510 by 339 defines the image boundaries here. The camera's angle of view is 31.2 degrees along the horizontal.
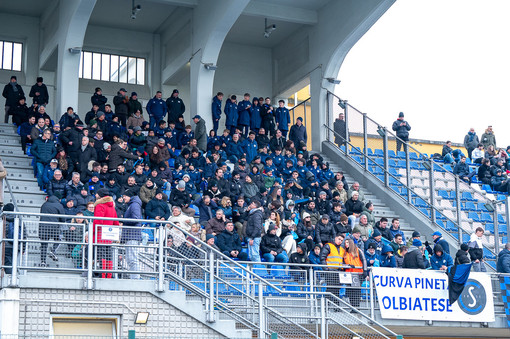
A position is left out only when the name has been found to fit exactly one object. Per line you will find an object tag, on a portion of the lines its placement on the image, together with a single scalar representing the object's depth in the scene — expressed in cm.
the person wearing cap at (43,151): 2061
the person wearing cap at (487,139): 3138
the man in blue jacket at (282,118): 2784
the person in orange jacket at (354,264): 1781
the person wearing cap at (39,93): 2550
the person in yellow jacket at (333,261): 1791
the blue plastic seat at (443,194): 2418
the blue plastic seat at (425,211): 2402
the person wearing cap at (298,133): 2752
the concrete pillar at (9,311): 1298
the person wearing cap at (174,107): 2656
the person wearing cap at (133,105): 2608
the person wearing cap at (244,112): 2720
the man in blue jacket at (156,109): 2645
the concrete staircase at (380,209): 2382
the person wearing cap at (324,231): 1986
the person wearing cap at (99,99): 2545
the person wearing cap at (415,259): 1875
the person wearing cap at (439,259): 1936
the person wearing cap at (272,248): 1848
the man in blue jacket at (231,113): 2694
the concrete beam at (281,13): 2804
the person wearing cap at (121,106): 2575
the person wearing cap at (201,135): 2506
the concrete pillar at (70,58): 2473
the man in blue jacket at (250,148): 2528
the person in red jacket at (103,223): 1420
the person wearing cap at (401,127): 2794
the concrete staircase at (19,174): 1984
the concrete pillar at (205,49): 2612
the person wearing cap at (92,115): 2416
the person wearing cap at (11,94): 2520
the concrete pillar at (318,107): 2880
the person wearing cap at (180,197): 1982
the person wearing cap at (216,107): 2658
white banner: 1791
